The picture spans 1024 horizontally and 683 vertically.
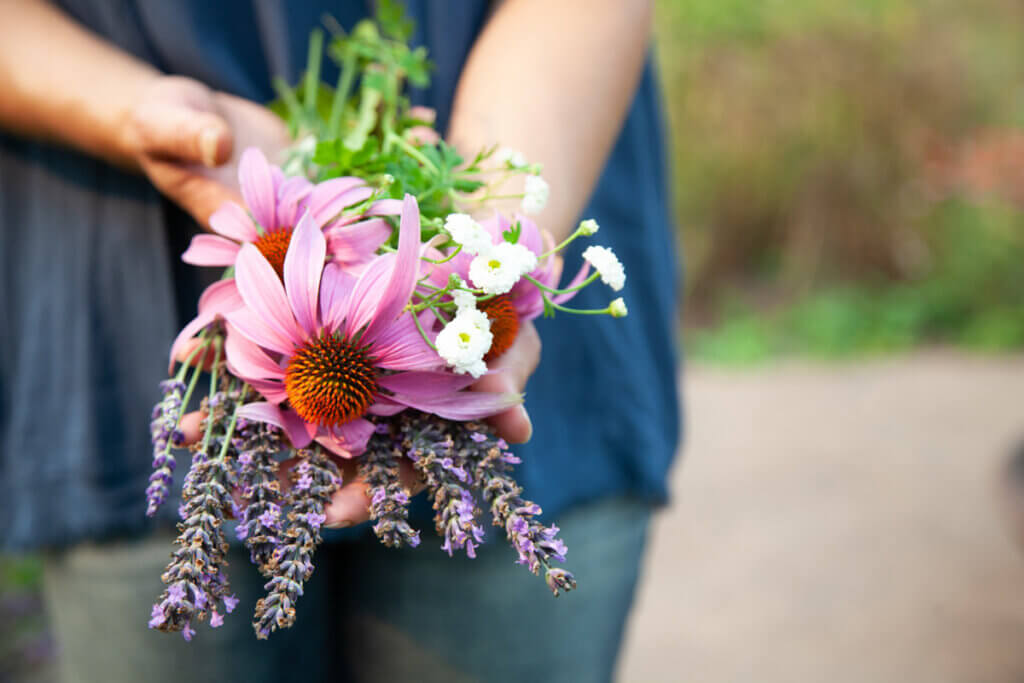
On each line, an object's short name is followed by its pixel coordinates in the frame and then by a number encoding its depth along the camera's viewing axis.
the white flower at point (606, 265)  0.59
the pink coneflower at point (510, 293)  0.58
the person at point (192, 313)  0.79
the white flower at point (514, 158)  0.67
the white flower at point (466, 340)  0.53
